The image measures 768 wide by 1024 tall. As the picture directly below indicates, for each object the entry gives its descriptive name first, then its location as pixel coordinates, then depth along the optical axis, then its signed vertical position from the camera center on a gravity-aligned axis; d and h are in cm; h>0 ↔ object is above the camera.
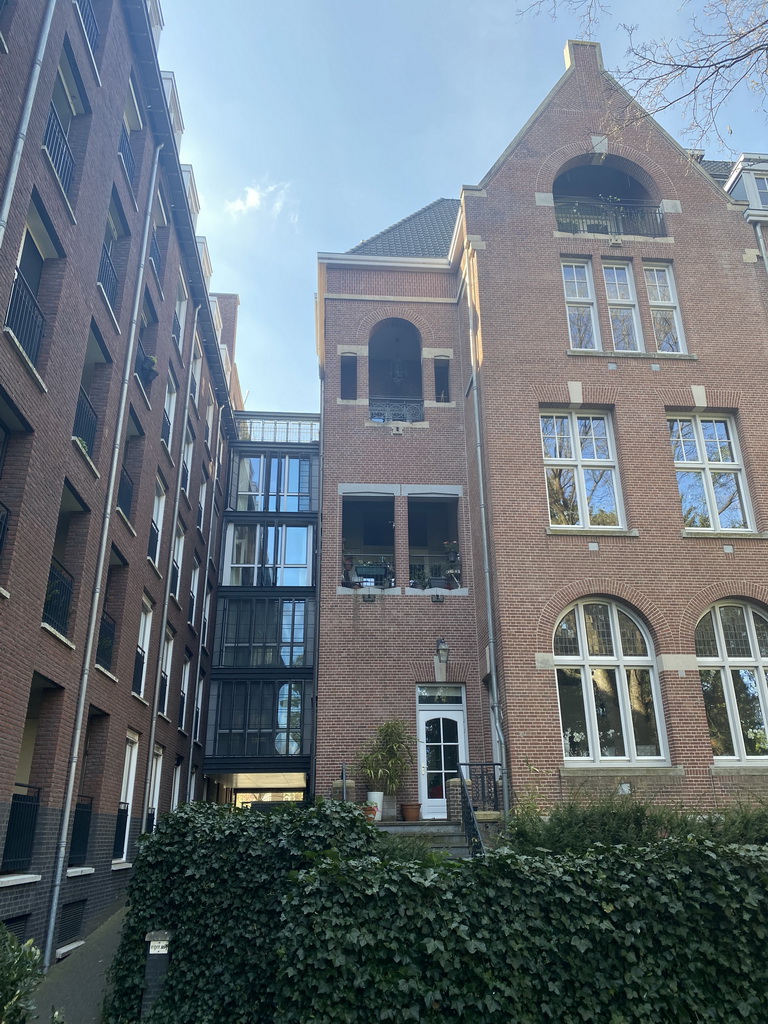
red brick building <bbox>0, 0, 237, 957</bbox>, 1151 +645
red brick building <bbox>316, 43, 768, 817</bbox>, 1473 +729
